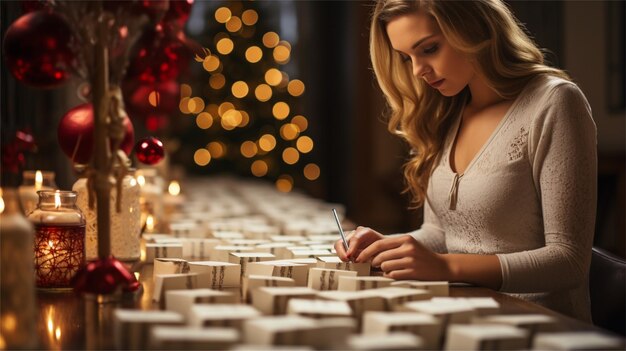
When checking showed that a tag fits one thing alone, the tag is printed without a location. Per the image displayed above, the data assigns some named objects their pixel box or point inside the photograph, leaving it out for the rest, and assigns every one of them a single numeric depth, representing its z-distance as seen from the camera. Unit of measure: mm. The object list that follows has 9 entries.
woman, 1882
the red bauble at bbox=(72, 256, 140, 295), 1688
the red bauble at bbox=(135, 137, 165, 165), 2109
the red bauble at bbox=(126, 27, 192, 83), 1823
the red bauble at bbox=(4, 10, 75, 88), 1676
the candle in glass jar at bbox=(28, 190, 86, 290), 1781
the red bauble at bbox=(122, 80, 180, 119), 2557
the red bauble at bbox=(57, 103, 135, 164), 1943
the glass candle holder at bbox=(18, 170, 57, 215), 2153
